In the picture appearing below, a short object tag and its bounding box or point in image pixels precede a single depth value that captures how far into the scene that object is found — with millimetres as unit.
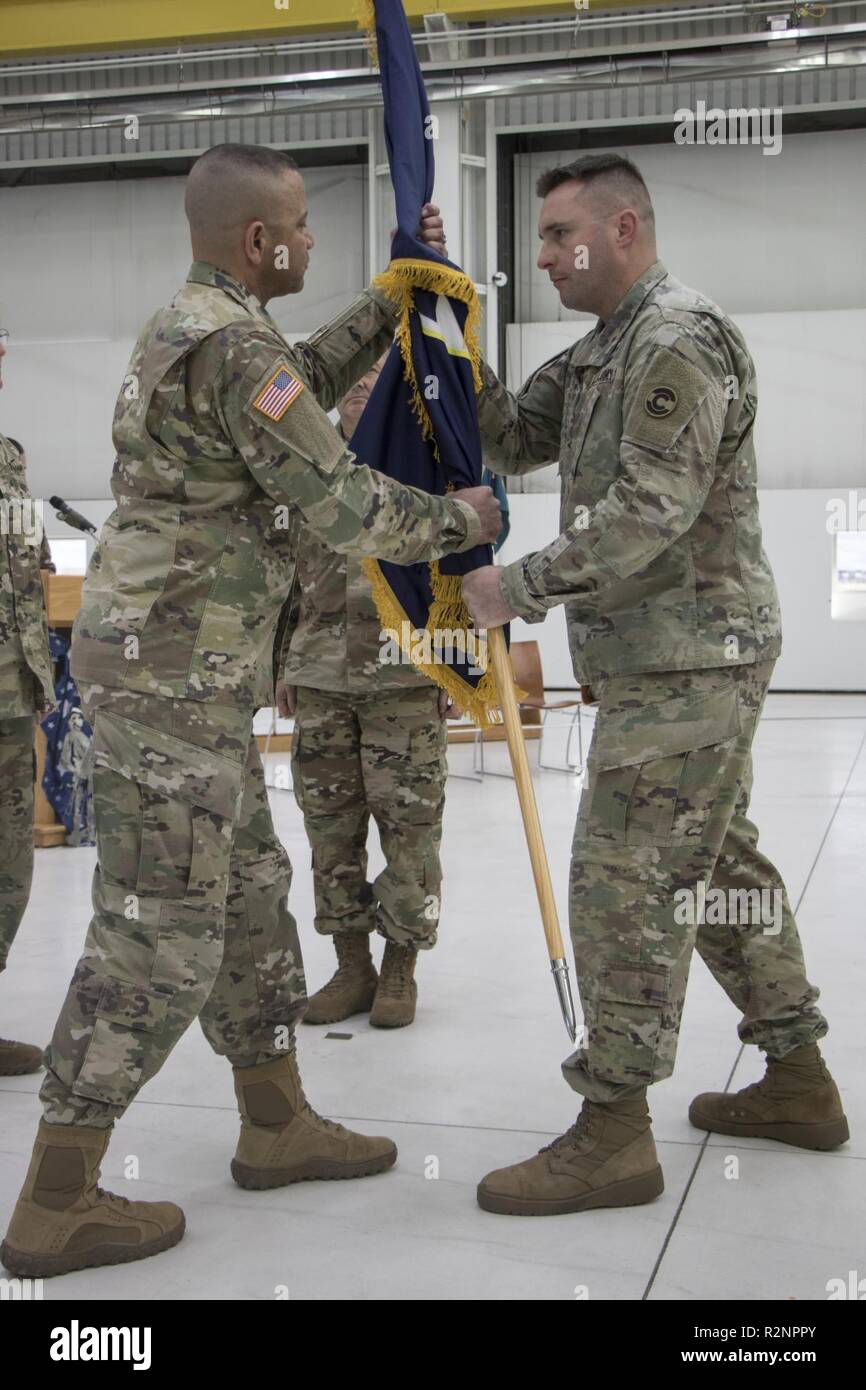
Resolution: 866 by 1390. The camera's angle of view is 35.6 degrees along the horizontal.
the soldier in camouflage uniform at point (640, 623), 2240
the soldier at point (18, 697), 3131
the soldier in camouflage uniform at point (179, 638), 2113
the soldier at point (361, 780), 3410
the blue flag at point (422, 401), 2723
